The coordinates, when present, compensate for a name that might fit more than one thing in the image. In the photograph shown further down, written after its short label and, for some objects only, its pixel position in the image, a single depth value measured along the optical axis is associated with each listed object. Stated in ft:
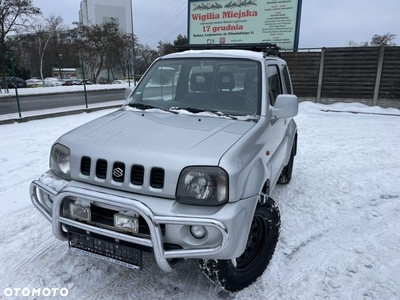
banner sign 46.70
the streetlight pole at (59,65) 194.90
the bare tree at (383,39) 160.36
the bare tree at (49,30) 168.66
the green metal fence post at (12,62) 32.45
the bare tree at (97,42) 160.25
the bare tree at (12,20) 81.20
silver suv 7.03
